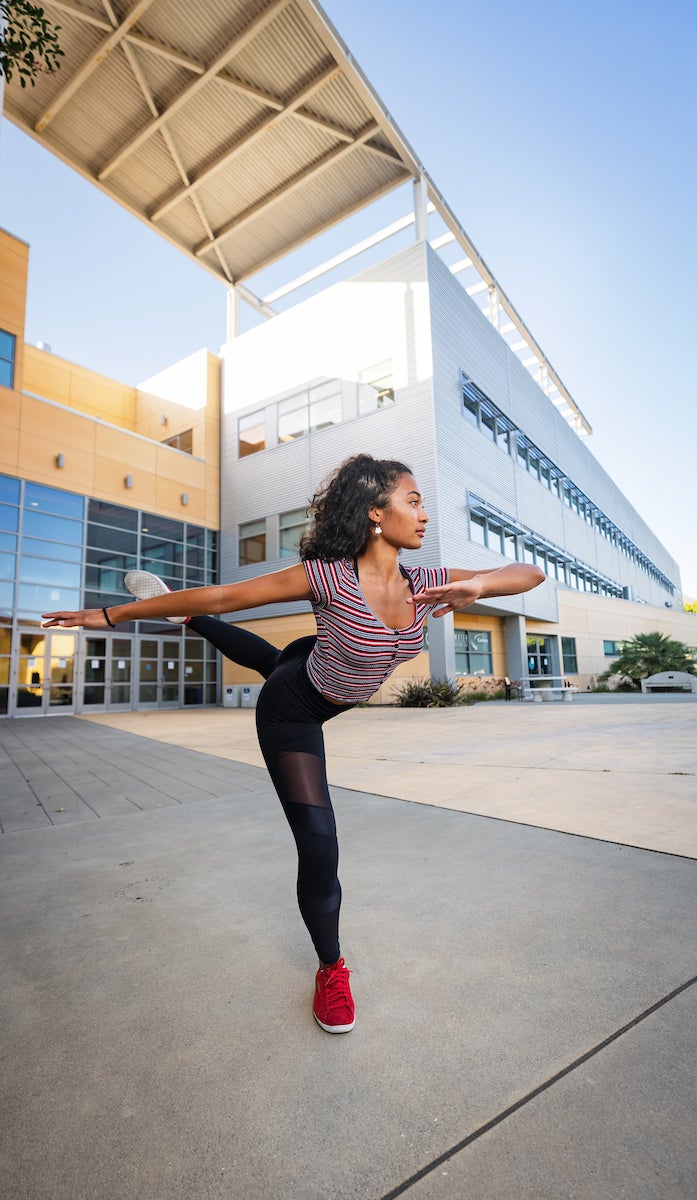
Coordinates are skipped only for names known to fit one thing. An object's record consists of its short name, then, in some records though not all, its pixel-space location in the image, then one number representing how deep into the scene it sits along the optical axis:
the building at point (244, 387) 17.77
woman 1.88
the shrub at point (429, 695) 17.38
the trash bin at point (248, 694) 21.80
